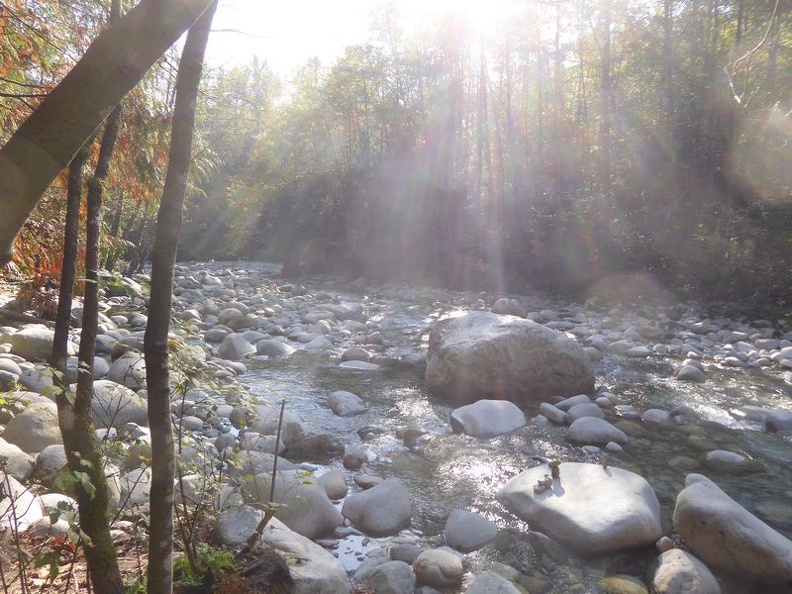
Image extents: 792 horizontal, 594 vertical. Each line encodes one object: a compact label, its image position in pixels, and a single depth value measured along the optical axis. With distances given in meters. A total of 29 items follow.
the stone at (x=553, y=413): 5.51
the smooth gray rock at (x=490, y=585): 2.71
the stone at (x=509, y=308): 11.85
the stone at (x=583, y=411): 5.48
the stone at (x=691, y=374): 6.90
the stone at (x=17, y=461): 3.12
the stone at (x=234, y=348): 8.12
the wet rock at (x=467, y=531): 3.38
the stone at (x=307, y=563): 2.38
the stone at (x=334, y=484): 3.89
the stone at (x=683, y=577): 2.87
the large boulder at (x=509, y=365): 6.22
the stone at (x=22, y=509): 2.47
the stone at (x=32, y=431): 3.66
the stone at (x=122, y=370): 5.59
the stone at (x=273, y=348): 8.31
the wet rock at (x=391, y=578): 2.78
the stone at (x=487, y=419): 5.23
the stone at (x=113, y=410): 4.29
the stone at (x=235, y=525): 2.56
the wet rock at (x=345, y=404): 5.76
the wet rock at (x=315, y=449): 4.68
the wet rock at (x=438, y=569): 2.92
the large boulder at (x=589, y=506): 3.27
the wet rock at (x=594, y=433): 4.96
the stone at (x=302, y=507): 3.24
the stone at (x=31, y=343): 6.26
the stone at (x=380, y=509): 3.51
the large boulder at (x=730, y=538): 2.96
